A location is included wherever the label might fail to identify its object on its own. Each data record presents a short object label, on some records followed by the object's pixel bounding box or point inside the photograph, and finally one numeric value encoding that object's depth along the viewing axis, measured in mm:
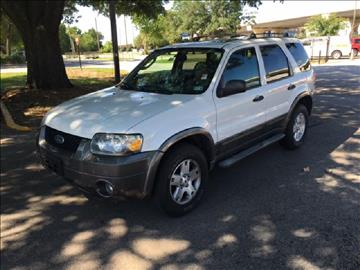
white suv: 3754
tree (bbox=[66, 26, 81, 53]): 75331
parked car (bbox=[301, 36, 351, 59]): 29312
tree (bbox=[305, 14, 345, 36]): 41469
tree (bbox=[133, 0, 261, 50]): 63250
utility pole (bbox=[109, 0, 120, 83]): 10748
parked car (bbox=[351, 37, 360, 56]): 25750
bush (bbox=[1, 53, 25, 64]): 48509
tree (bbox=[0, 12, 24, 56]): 52969
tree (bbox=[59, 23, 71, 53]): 82038
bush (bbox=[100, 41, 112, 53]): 82938
